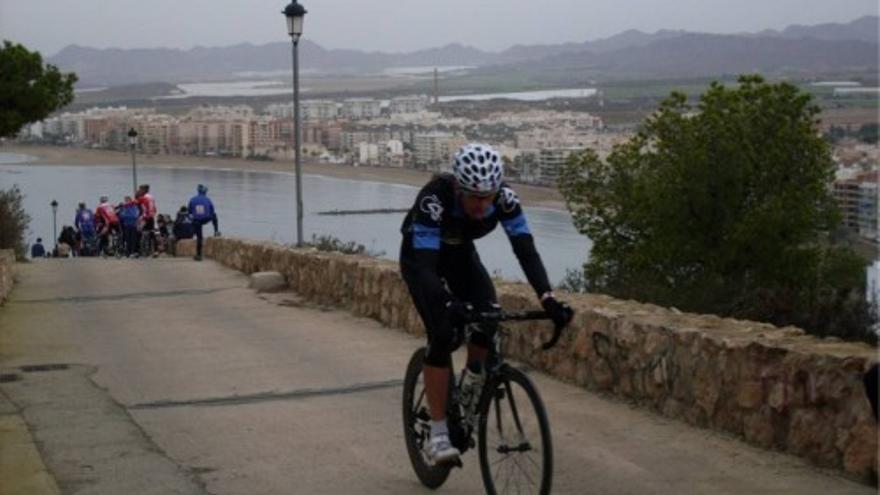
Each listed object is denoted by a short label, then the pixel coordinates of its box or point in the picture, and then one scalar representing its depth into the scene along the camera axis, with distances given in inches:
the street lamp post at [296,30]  775.1
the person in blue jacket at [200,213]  990.4
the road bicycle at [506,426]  221.9
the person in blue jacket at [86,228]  1295.2
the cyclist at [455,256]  231.0
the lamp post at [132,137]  1632.6
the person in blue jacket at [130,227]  1111.6
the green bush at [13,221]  993.5
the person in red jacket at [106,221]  1182.9
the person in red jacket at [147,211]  1111.0
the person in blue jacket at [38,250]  1478.8
